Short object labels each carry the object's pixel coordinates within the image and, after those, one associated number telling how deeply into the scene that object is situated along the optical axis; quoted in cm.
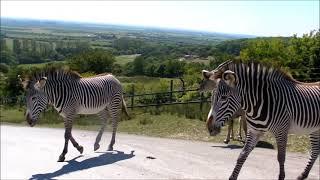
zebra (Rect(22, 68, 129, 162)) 957
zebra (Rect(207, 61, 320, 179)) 633
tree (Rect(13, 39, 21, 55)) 13810
